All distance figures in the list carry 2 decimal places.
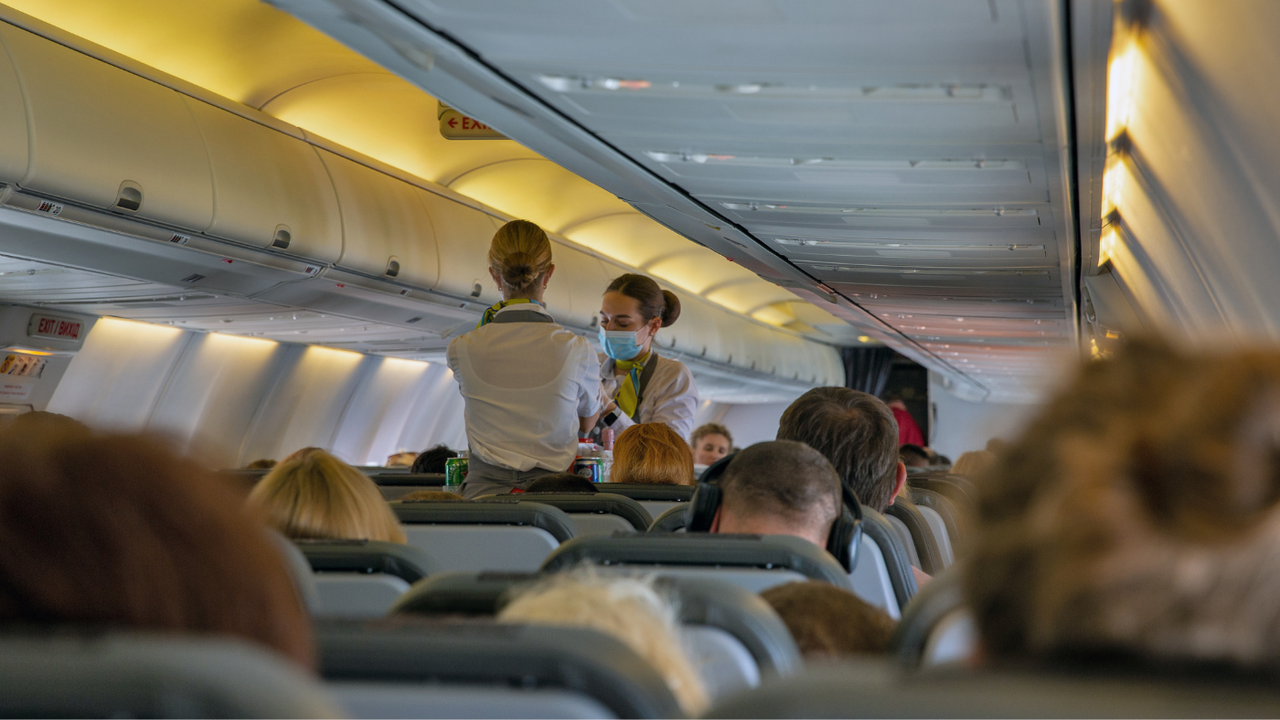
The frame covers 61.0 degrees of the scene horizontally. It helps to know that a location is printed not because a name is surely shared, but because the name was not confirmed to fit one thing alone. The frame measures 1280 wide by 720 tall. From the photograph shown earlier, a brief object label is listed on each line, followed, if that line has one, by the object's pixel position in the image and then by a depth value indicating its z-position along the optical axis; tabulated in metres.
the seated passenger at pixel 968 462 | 8.25
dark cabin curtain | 26.66
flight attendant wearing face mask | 5.69
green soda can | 5.41
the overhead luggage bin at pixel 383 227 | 7.79
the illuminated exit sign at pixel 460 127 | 6.83
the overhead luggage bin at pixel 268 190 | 6.49
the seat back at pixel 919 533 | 4.23
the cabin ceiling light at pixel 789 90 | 3.17
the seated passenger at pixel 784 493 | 2.68
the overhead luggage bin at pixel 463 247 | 9.09
